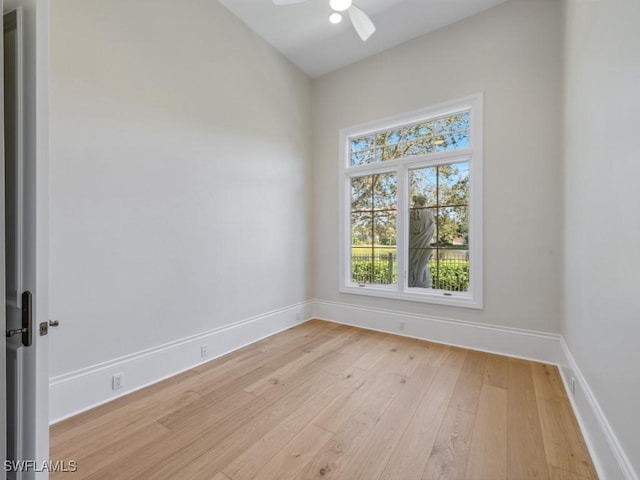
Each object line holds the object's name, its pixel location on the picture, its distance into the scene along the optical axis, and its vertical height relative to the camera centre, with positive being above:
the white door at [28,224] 1.03 +0.06
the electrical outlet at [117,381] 2.17 -1.11
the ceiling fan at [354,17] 2.43 +2.06
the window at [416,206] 3.26 +0.42
